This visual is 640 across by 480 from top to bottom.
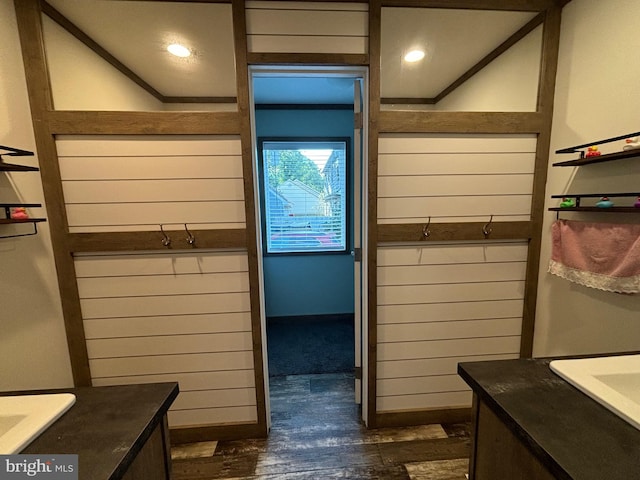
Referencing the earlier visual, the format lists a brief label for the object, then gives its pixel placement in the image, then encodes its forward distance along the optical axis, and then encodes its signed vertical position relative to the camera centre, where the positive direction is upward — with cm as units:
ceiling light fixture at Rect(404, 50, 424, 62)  171 +87
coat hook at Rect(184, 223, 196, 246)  166 -19
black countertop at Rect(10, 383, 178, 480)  71 -63
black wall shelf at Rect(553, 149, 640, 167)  117 +17
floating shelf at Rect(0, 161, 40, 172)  119 +17
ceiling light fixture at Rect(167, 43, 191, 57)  163 +89
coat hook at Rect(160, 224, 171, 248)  164 -20
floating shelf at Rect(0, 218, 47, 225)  120 -6
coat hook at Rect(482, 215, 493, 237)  178 -19
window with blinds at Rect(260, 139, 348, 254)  326 +9
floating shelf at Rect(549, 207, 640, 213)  122 -6
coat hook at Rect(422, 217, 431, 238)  176 -19
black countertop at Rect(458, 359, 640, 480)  66 -62
